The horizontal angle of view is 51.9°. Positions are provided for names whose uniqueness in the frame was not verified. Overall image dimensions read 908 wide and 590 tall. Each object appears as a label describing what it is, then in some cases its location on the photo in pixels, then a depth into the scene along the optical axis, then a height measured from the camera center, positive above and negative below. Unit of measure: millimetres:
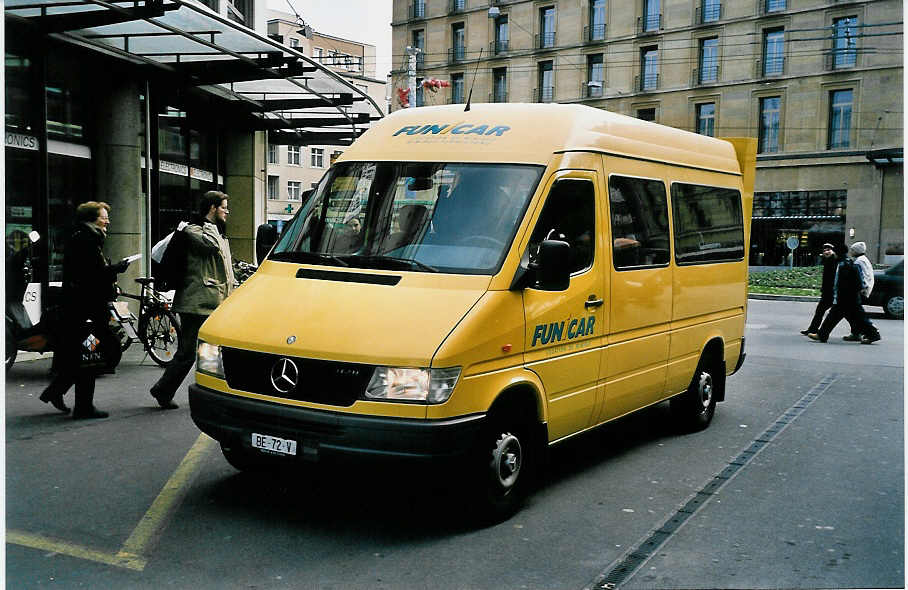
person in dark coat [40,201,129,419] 7504 -807
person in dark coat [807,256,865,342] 14684 -1368
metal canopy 11016 +1985
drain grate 4457 -1798
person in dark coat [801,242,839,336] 15508 -1287
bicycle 10492 -1515
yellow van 4742 -582
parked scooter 9253 -1282
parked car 19391 -1742
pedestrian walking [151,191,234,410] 7793 -708
